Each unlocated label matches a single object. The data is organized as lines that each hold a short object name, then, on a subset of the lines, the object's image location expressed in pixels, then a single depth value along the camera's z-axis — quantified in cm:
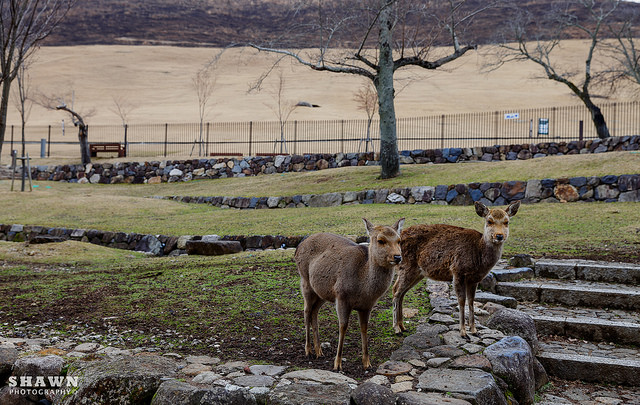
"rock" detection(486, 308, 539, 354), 670
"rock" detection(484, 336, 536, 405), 557
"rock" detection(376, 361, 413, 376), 544
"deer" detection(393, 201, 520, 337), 636
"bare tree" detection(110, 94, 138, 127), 6400
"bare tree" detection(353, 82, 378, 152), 4281
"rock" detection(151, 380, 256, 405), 487
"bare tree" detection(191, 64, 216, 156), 6226
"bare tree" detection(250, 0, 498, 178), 2195
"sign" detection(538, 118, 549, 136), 3714
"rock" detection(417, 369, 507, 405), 497
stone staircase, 655
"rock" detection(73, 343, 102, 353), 649
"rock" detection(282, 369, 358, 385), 518
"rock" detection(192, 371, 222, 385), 532
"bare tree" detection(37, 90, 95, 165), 3594
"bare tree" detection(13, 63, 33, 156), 6886
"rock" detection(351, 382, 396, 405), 461
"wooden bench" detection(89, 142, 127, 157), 4069
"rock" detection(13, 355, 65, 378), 590
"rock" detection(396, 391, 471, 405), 470
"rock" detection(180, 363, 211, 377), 556
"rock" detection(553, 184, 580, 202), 1777
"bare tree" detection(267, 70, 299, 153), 5940
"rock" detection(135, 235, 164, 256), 1562
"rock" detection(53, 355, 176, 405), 518
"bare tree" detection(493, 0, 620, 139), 2922
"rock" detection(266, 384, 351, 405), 468
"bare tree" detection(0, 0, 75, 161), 1155
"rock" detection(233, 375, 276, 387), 517
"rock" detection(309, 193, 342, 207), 2072
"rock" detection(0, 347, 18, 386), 608
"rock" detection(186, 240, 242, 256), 1379
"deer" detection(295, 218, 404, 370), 539
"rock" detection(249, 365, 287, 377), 547
